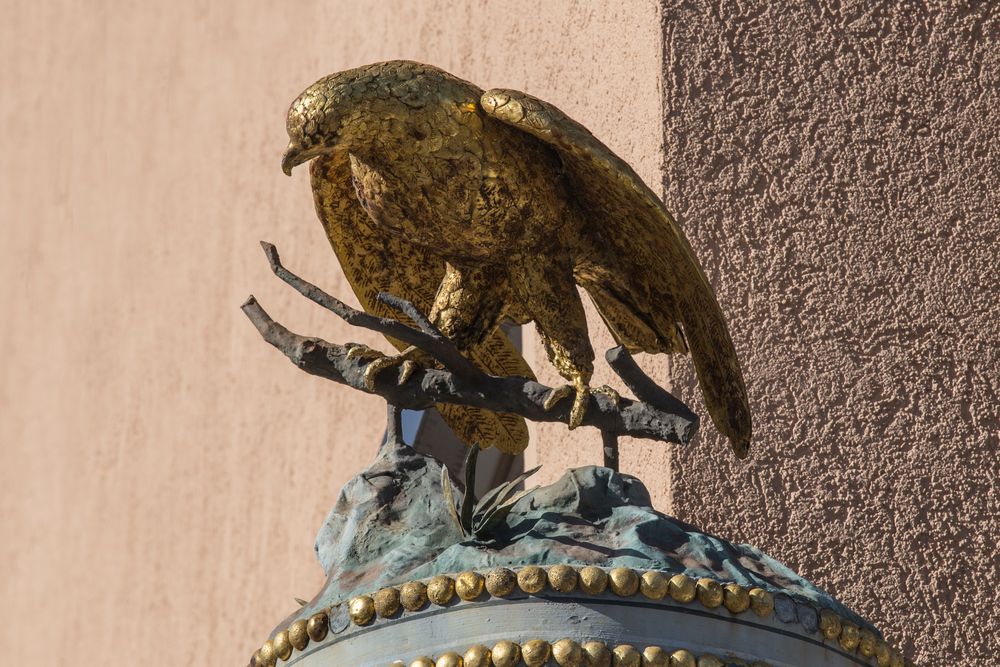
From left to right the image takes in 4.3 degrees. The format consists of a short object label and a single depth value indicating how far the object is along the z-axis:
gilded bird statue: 14.96
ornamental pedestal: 14.05
